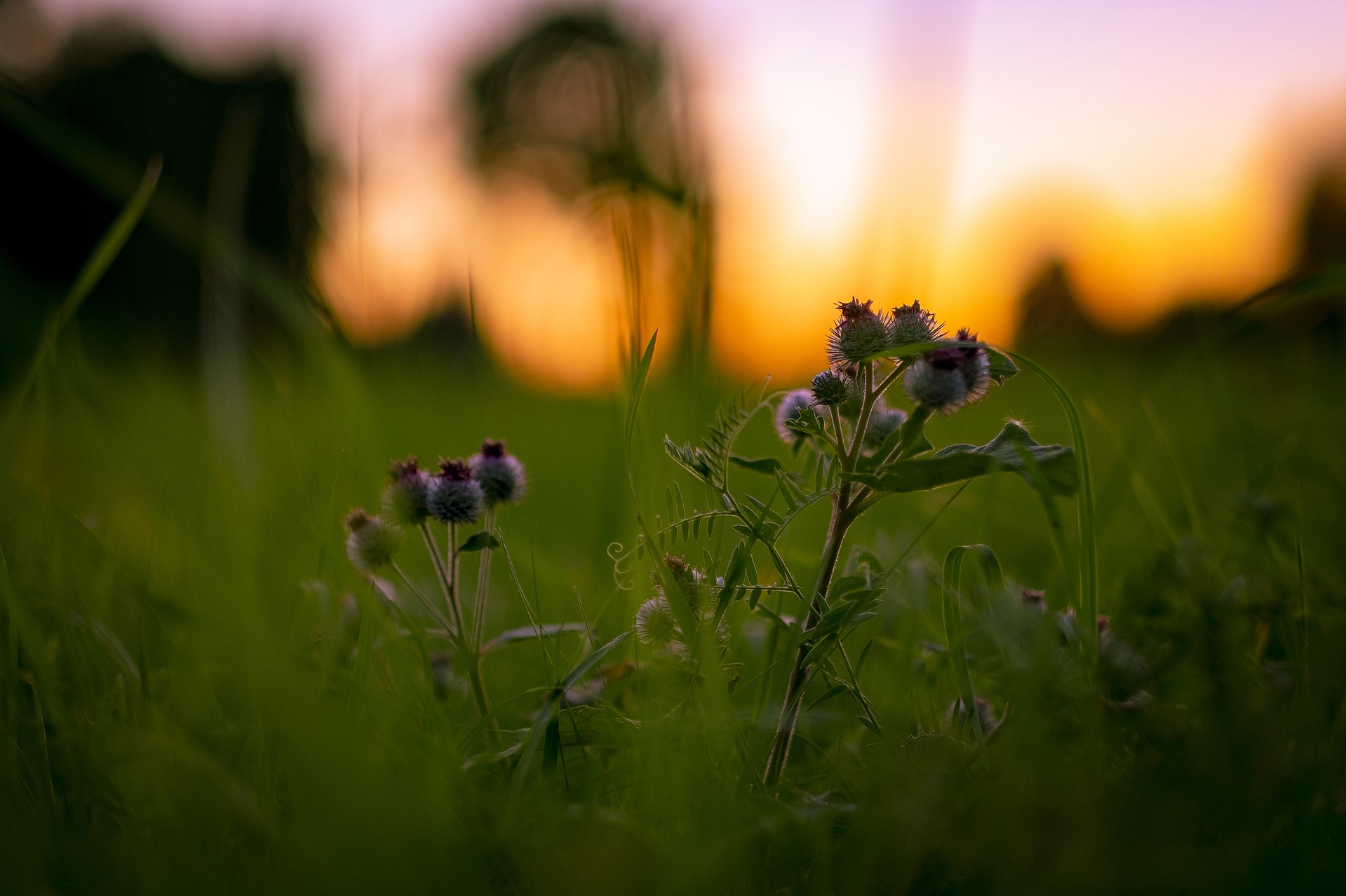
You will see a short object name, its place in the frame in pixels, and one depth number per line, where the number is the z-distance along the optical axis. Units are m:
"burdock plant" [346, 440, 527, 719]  0.88
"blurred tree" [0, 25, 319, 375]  11.08
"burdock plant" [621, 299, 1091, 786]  0.80
